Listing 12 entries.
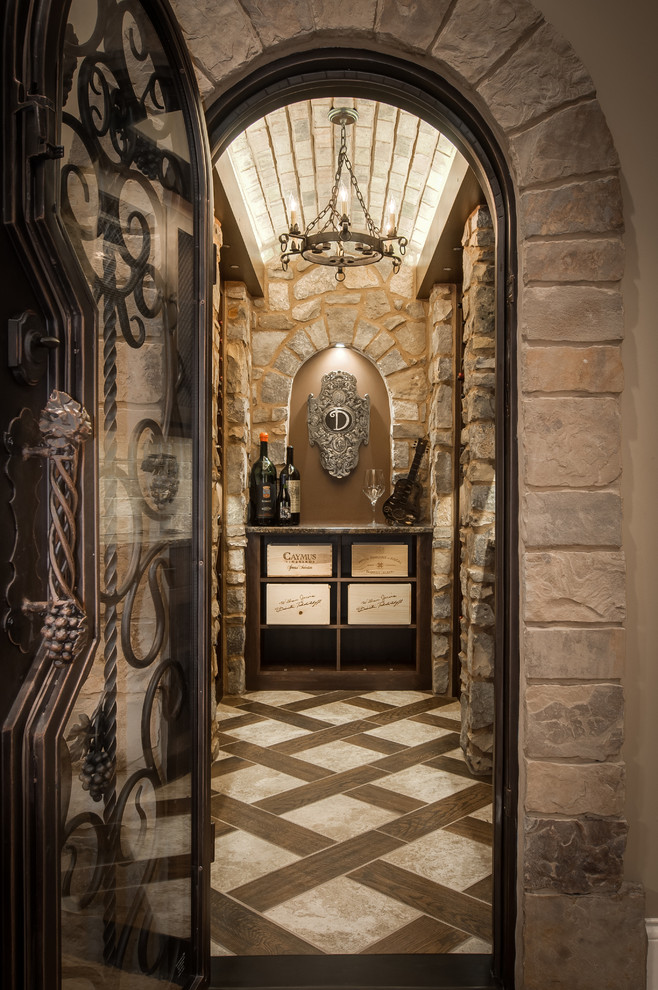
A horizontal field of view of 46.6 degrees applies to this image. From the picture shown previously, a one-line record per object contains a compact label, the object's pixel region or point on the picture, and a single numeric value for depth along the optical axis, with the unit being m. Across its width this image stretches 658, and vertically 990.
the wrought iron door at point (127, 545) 0.93
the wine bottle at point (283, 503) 4.56
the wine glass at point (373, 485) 4.63
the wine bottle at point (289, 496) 4.57
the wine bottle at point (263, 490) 4.51
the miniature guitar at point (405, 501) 4.54
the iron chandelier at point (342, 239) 3.30
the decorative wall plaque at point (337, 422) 4.79
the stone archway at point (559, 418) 1.68
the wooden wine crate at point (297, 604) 4.40
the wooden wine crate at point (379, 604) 4.42
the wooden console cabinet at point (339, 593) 4.40
